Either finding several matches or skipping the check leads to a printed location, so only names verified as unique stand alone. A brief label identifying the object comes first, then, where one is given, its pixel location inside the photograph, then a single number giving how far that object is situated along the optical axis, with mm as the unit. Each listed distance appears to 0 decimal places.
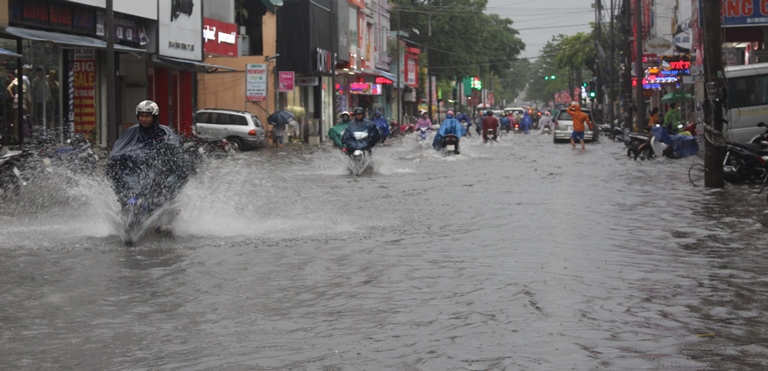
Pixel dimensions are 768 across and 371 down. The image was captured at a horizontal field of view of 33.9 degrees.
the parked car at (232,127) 44281
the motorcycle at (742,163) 23250
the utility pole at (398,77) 83388
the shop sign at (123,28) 35000
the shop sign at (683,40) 42938
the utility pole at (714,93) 21469
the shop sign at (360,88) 74750
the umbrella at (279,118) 49438
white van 28625
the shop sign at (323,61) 62031
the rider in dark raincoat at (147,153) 13758
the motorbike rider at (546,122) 83688
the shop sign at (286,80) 54906
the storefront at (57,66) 28234
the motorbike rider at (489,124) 55031
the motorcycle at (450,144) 38406
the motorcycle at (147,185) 13547
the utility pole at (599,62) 82938
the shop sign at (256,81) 49438
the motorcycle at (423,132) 52181
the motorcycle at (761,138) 22941
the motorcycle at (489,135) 55578
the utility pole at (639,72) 50947
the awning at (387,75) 83125
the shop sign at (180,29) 39719
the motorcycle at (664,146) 35406
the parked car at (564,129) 56609
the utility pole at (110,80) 27798
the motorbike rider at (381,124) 35156
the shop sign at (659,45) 48219
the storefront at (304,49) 60531
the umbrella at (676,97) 47531
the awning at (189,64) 40000
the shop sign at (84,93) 35906
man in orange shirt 44562
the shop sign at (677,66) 48375
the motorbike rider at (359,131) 28047
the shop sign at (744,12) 29438
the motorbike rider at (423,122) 52125
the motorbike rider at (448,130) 38250
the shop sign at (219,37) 46438
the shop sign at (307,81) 62031
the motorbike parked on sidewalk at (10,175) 19781
